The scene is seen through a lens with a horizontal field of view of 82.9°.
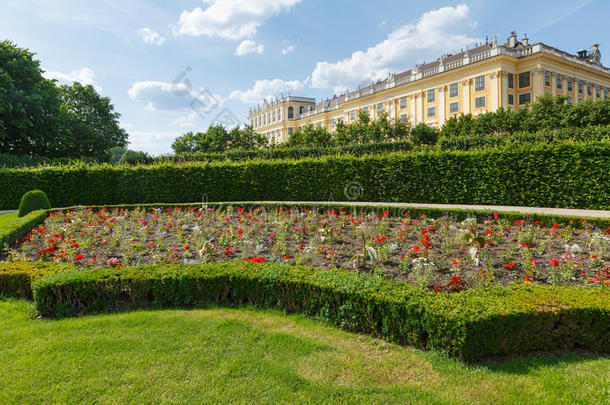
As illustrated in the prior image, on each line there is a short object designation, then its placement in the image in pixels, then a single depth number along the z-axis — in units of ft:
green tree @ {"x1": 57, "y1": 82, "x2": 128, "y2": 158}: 111.14
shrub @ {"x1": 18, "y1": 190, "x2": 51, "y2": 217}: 41.77
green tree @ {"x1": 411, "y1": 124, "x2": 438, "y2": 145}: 122.83
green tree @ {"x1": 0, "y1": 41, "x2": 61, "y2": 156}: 79.41
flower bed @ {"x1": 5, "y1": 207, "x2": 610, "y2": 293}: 16.47
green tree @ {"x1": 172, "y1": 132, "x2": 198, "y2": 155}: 212.84
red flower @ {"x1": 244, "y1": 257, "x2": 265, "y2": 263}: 16.87
